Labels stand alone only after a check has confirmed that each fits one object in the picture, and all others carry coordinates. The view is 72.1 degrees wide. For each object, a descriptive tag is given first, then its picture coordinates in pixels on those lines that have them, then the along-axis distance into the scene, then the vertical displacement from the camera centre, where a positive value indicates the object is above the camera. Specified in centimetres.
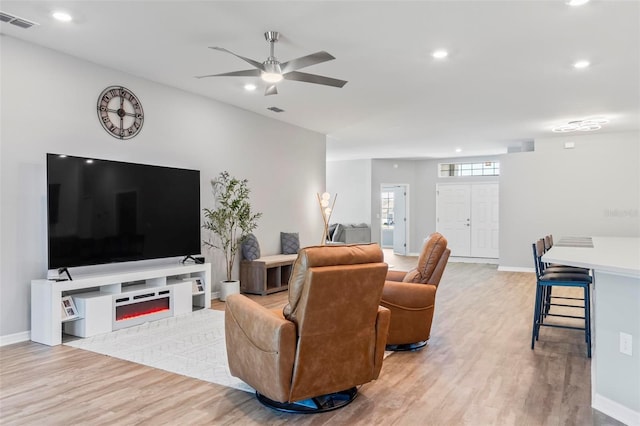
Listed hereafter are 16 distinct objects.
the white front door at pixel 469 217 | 1146 -19
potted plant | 598 -13
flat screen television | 415 -2
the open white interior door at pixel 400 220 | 1280 -30
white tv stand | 396 -79
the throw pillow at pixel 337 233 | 1190 -63
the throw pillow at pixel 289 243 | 747 -57
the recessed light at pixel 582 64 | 453 +153
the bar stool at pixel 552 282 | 374 -62
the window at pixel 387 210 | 1381 +0
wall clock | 477 +109
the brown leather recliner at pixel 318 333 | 245 -72
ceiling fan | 348 +119
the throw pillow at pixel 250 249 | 656 -59
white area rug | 336 -123
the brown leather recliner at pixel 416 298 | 374 -75
